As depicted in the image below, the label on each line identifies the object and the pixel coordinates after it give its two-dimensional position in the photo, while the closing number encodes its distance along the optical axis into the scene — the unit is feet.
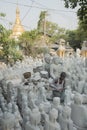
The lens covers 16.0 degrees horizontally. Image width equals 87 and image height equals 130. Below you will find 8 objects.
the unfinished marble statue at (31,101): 15.83
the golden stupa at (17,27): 120.37
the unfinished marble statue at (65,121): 11.70
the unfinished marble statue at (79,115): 13.17
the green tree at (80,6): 33.26
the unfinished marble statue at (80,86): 23.00
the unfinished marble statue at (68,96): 18.85
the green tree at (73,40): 128.94
